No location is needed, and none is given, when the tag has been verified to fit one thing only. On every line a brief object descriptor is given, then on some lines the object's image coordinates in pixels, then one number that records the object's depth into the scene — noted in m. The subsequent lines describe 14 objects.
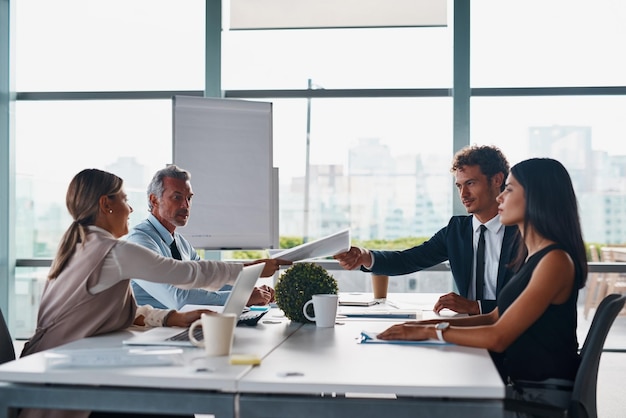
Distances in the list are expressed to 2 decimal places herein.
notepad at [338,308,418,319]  2.92
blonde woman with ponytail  2.38
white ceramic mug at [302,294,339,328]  2.64
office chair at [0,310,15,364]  2.53
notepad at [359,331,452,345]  2.24
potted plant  2.68
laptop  2.22
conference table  1.70
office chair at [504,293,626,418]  2.27
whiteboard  5.30
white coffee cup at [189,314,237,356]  2.02
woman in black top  2.24
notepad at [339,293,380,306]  3.33
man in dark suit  3.37
